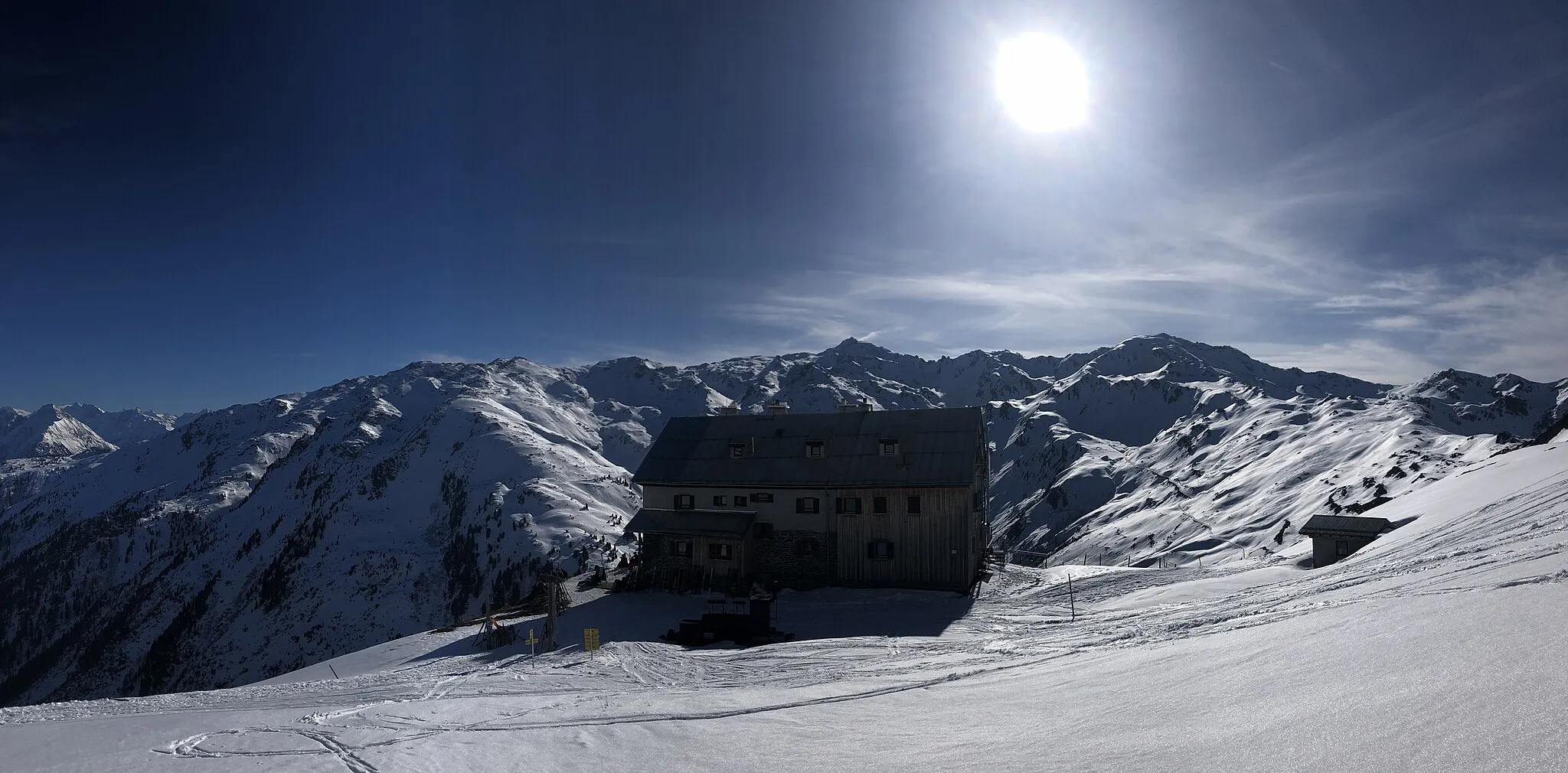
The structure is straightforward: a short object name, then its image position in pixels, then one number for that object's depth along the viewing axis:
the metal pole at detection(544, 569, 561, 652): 28.51
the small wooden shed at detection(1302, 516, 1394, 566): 36.78
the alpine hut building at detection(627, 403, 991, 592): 38.81
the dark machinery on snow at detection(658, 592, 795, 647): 28.39
